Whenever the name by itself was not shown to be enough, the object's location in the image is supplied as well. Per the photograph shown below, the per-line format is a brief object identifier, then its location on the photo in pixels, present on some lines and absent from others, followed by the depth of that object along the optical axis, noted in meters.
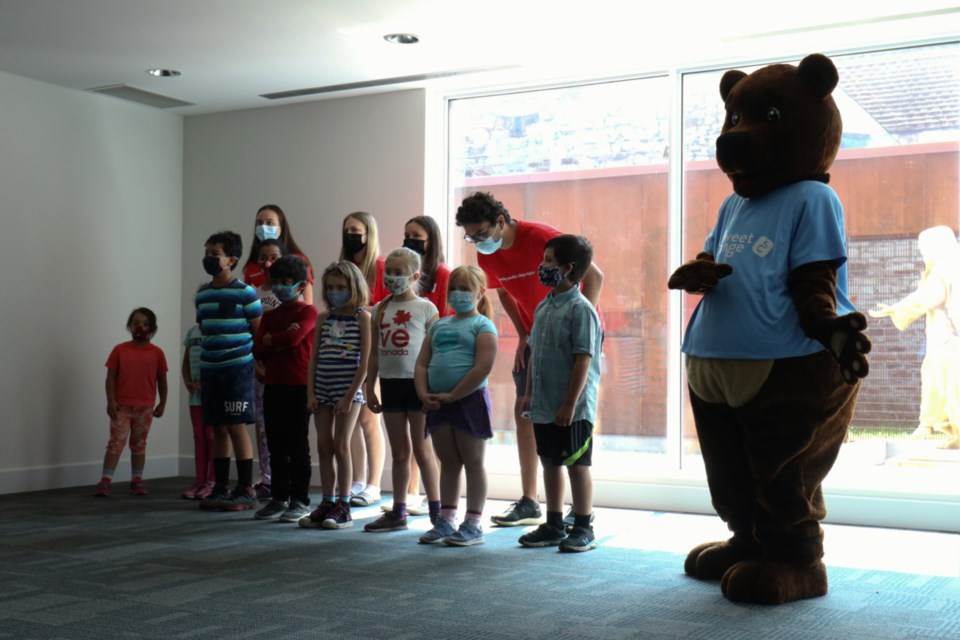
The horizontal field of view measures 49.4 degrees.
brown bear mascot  3.11
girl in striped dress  4.55
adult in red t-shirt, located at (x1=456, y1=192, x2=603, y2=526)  4.36
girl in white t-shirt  4.41
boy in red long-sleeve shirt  4.78
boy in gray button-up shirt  3.91
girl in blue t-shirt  4.16
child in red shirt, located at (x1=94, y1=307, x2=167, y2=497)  5.87
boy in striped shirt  5.05
